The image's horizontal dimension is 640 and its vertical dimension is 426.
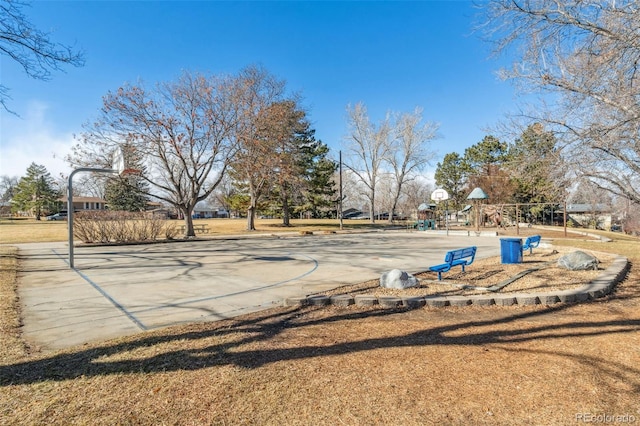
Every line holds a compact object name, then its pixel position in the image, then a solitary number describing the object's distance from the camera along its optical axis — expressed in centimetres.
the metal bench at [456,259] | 688
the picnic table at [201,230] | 2528
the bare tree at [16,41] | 804
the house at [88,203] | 7782
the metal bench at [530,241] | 1089
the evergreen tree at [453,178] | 5123
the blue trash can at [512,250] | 908
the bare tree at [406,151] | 3972
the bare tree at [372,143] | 4031
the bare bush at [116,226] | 1659
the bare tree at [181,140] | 1898
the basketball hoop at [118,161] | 1174
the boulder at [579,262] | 770
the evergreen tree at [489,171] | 4065
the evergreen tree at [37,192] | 5853
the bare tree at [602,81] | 522
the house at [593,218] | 4288
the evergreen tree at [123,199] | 4842
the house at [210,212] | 10212
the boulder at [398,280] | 629
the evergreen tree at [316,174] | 3625
